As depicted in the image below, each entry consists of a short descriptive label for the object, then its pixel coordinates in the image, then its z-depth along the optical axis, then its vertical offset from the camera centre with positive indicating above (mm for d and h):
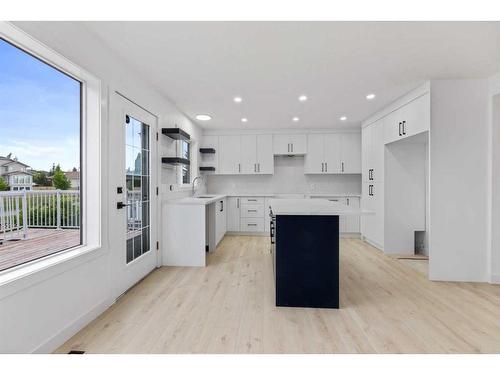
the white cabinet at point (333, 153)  5891 +694
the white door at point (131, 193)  2596 -98
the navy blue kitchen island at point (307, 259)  2461 -697
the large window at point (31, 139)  1744 +352
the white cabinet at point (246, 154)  6059 +689
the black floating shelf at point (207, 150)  5909 +765
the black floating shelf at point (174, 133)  3777 +742
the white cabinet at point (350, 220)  5668 -768
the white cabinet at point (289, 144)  6016 +911
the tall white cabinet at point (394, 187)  4293 -49
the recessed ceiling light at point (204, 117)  4871 +1249
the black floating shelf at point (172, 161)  3775 +335
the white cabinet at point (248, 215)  5895 -681
